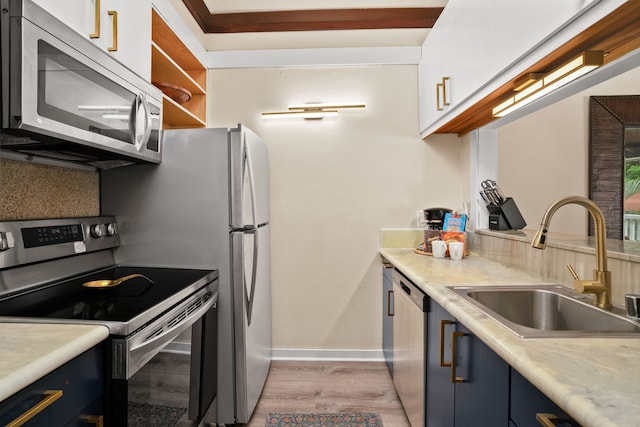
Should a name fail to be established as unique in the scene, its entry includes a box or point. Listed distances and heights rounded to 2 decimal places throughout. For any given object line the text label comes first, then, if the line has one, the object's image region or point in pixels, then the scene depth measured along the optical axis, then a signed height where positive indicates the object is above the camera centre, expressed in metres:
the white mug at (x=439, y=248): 2.34 -0.22
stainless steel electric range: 1.12 -0.32
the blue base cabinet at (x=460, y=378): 1.03 -0.52
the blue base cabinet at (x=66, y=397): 0.79 -0.43
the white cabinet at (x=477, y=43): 1.14 +0.65
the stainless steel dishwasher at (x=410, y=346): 1.72 -0.68
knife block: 2.30 -0.03
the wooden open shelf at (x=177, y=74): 2.21 +0.85
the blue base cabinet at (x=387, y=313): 2.55 -0.71
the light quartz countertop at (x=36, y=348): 0.77 -0.32
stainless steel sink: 1.20 -0.33
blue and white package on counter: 2.50 -0.07
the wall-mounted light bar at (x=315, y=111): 2.85 +0.72
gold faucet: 1.20 -0.13
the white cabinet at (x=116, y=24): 1.25 +0.67
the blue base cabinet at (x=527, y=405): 0.76 -0.41
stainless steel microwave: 1.03 +0.36
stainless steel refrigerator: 1.95 -0.05
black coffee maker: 2.73 -0.04
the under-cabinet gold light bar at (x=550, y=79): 1.19 +0.47
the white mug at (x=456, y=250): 2.26 -0.23
